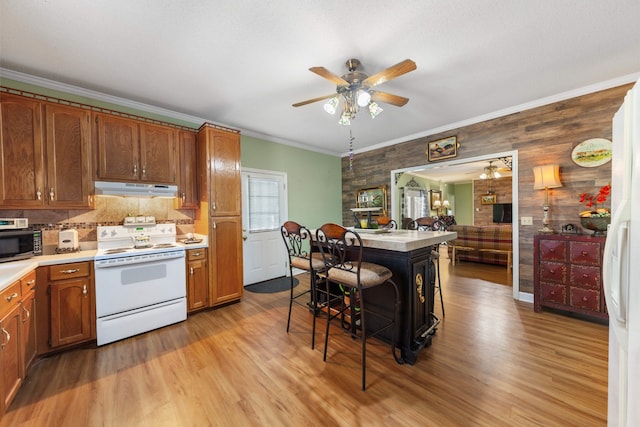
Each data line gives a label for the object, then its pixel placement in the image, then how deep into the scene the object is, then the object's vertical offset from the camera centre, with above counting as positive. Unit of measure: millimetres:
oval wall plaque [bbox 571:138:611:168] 2650 +617
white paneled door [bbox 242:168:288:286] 4030 -229
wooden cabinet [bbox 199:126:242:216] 3029 +545
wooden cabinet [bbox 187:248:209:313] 2838 -847
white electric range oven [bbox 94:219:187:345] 2256 -728
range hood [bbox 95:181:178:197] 2488 +249
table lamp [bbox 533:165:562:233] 2859 +320
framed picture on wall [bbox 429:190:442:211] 8240 +327
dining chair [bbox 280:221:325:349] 2203 -527
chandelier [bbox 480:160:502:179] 6285 +975
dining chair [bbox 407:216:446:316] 3015 -224
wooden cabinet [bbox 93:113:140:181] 2520 +713
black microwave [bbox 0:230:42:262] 1948 -269
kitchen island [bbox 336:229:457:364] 1948 -640
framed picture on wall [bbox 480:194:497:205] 8475 +303
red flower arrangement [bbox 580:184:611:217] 2520 +59
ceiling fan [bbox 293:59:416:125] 1867 +1086
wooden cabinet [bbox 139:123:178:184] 2787 +696
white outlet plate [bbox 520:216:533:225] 3164 -176
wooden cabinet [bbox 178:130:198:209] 3080 +540
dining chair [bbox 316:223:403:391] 1763 -537
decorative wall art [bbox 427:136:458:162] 3811 +985
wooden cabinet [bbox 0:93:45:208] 2072 +545
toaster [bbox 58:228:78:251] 2408 -281
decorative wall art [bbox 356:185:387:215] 4812 +233
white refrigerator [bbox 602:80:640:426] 814 -250
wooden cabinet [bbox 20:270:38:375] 1728 -817
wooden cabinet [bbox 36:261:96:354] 2027 -829
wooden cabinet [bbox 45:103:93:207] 2268 +558
